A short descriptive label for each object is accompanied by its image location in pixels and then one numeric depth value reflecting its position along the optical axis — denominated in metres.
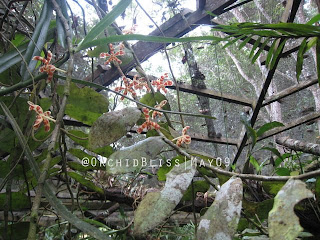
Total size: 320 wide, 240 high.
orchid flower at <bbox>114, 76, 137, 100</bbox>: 0.46
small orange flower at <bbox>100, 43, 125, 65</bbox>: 0.51
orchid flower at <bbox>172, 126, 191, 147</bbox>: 0.36
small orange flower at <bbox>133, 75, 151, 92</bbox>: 0.49
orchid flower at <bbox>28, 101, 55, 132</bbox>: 0.31
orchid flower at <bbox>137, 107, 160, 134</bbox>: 0.38
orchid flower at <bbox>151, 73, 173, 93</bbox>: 0.51
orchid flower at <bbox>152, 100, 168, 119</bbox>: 0.44
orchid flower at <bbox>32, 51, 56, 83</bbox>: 0.35
